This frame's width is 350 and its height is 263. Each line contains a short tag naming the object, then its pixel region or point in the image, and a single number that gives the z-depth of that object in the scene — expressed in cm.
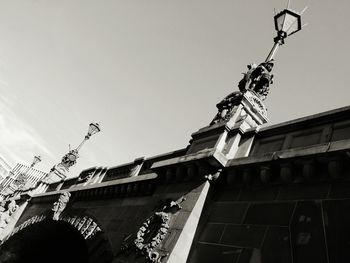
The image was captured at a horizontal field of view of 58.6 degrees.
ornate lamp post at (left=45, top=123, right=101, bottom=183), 1859
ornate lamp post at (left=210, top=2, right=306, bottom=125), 803
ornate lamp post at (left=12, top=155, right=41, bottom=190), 3055
